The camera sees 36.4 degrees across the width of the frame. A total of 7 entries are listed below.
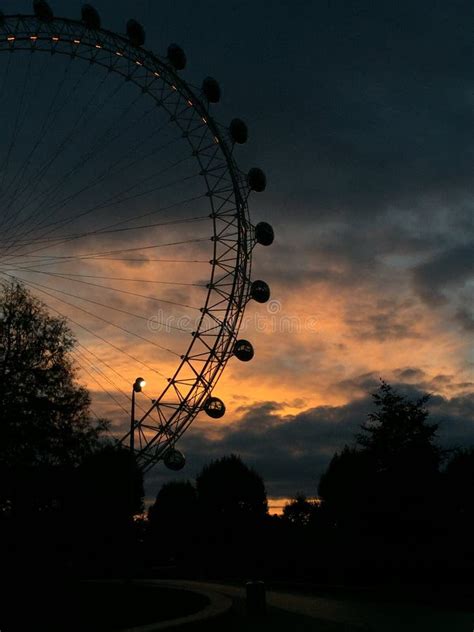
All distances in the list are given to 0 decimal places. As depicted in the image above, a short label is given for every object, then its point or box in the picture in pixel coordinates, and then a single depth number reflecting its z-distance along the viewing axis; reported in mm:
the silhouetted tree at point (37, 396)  23406
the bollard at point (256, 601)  22109
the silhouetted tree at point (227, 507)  66488
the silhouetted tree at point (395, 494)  34125
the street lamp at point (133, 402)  27984
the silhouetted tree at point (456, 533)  33344
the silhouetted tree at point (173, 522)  81812
